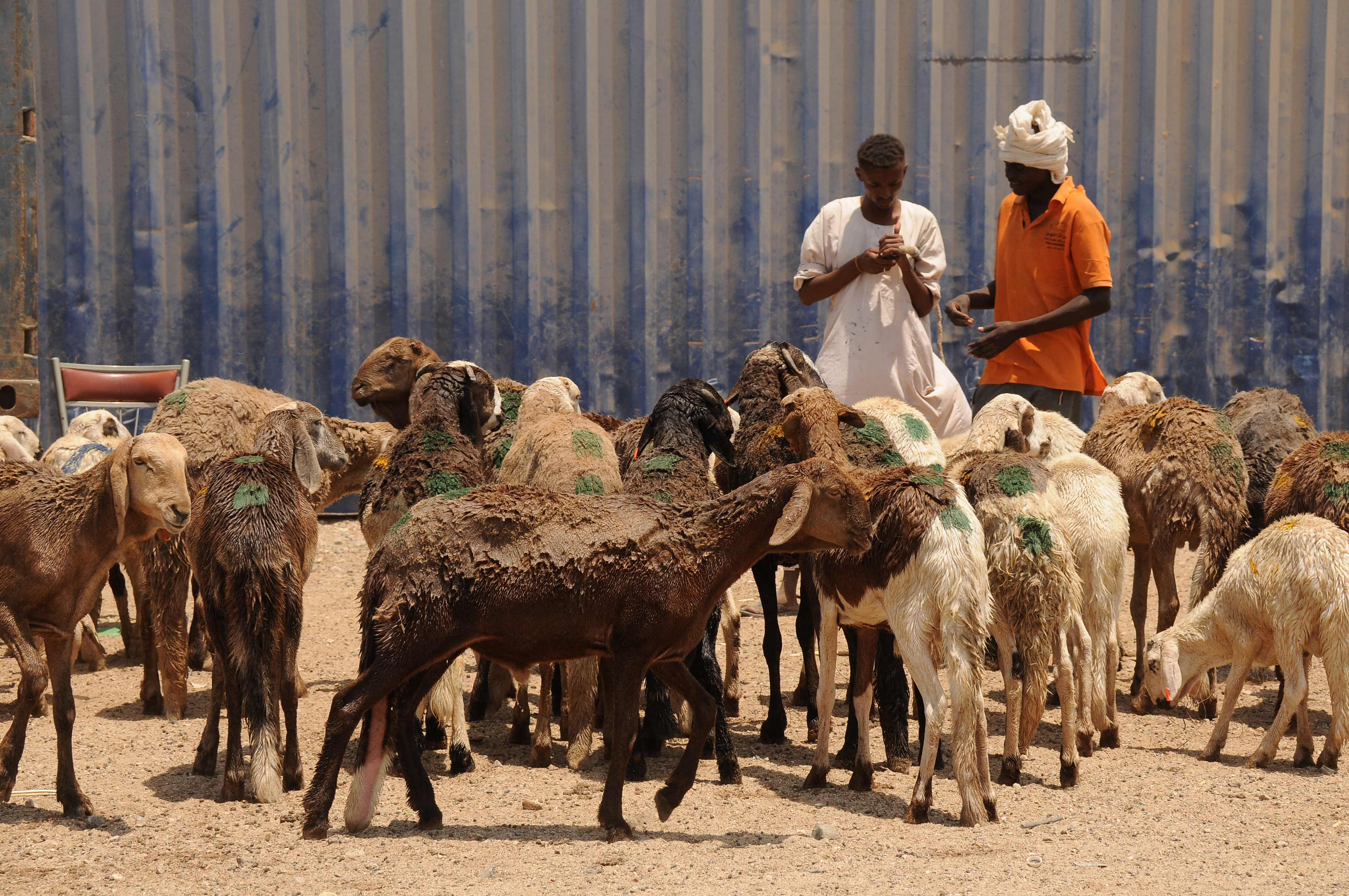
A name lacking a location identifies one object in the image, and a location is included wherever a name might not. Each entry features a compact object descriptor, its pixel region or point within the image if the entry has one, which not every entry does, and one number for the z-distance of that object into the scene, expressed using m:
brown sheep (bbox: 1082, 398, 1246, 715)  14.90
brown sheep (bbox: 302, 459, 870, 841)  10.27
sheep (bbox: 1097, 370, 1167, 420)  18.17
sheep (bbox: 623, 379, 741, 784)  12.44
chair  20.22
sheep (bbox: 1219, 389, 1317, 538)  16.39
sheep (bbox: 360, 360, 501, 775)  12.45
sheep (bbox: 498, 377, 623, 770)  12.68
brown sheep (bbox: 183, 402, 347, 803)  11.27
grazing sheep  12.65
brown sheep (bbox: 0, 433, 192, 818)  11.10
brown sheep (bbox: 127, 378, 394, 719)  13.87
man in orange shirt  16.22
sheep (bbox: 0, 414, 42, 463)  15.84
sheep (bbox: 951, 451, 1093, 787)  12.20
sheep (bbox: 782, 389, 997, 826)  10.97
